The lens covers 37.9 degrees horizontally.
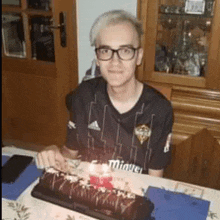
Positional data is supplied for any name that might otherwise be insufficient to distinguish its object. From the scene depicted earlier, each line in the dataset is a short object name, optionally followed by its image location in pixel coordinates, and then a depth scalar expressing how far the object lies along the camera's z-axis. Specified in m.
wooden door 2.90
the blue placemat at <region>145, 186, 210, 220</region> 1.13
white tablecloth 1.13
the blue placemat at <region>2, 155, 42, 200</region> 1.23
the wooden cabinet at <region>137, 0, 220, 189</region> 2.38
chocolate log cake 1.09
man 1.51
